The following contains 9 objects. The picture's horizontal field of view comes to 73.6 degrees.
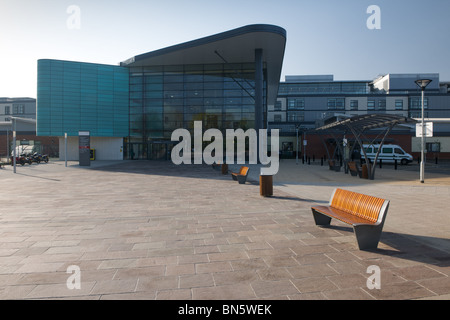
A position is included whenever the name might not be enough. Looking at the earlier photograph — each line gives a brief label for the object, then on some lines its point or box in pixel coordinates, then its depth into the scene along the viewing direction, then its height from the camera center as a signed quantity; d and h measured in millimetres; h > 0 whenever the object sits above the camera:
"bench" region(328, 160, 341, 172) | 21781 -1178
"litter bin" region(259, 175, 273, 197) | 10211 -1241
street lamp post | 14752 +3231
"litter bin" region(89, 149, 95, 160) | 35738 -649
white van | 29853 -473
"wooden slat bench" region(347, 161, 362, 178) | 17516 -1140
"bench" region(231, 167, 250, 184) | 13578 -1201
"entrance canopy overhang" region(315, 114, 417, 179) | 14656 +1588
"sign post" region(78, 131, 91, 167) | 26438 +47
